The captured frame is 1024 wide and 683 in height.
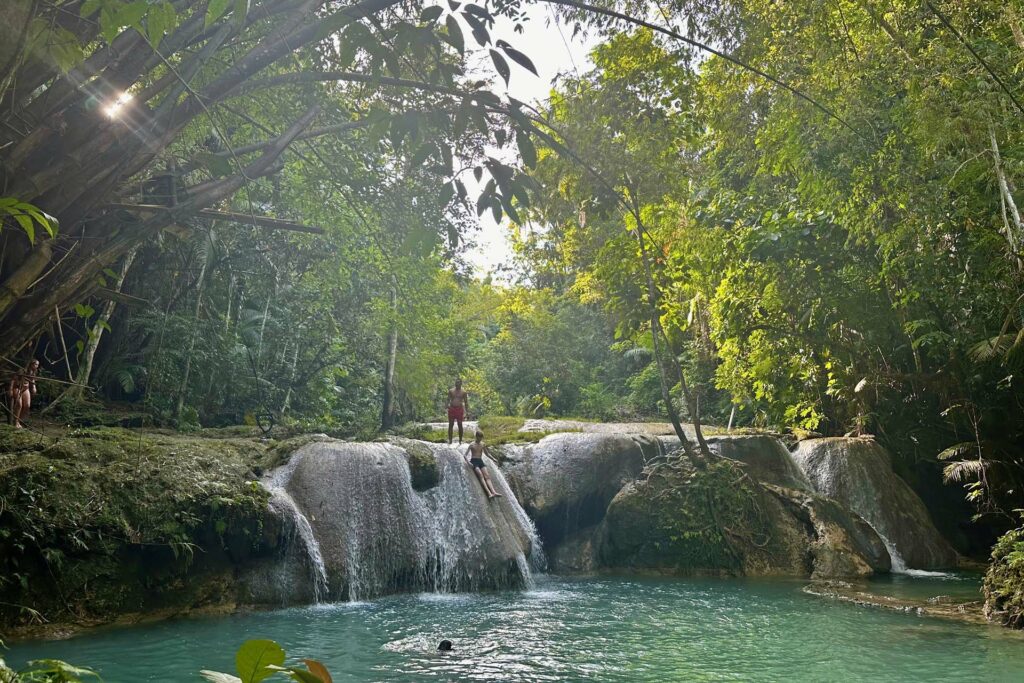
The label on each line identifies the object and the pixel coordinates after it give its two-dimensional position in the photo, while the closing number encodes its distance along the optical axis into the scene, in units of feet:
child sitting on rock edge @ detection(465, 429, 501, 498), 40.88
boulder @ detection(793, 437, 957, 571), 44.60
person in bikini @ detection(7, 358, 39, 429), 31.09
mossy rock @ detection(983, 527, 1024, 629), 26.40
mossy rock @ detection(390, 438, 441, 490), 38.86
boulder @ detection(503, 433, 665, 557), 44.68
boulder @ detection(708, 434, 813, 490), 47.06
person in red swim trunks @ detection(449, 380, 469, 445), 48.57
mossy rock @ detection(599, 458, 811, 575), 40.68
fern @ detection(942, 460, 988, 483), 36.63
